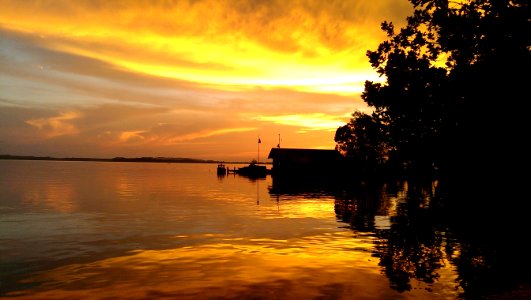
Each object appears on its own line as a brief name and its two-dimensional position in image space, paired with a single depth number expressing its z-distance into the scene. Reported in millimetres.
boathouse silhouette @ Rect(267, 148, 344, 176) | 91938
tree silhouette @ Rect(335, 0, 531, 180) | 15648
